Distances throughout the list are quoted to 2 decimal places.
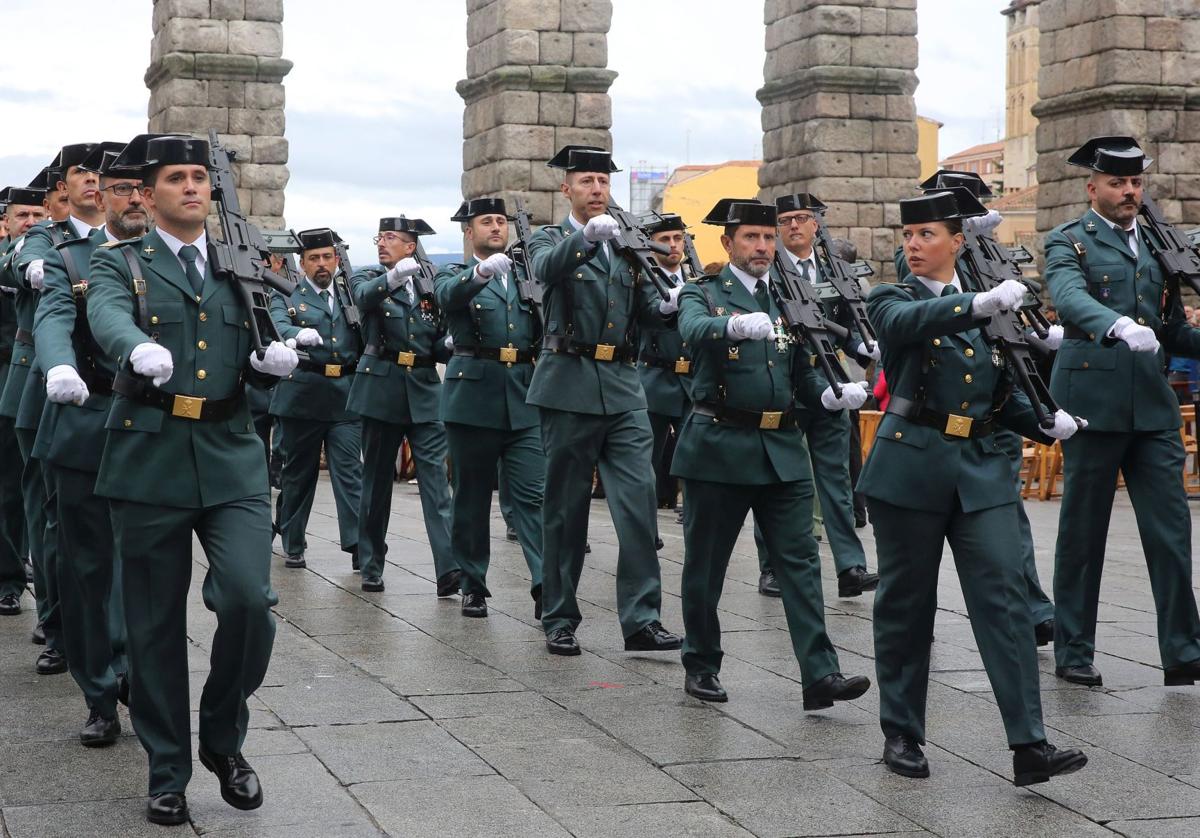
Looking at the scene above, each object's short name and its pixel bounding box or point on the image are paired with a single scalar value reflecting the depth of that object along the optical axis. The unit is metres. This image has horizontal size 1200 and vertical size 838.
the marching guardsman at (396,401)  9.61
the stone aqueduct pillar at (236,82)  17.06
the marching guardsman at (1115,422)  6.94
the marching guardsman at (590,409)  7.63
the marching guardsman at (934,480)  5.55
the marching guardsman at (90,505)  5.99
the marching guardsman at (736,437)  6.62
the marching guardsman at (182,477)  5.12
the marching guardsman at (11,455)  8.60
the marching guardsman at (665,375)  11.21
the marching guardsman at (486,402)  8.73
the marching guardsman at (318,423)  10.59
